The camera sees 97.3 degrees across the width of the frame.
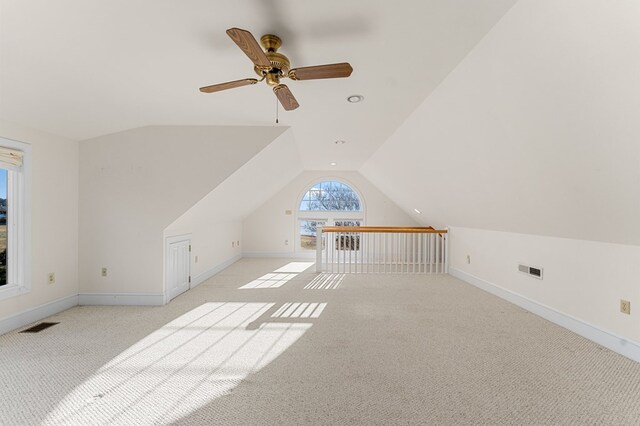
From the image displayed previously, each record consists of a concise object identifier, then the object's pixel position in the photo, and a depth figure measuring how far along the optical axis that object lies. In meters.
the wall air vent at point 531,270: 3.42
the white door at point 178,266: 3.85
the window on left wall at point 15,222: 2.88
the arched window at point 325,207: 7.65
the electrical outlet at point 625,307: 2.45
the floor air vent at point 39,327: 2.85
